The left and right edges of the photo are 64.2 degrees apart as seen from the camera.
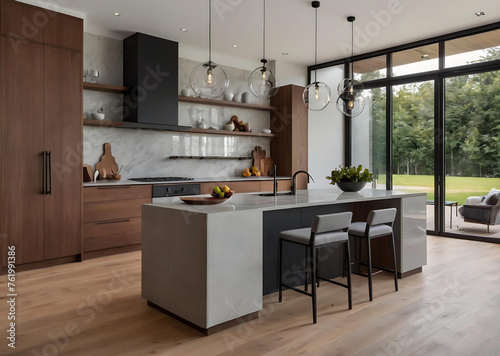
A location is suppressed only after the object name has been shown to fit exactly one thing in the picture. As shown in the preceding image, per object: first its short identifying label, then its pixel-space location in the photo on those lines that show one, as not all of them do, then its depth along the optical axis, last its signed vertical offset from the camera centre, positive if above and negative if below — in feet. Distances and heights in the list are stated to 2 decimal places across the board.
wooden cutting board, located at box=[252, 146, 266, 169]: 22.38 +1.25
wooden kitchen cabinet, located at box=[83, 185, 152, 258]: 14.66 -1.55
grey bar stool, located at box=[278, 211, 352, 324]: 8.84 -1.38
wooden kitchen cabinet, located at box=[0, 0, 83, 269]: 12.55 +1.39
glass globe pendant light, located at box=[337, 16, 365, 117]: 13.26 +2.72
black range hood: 16.69 +4.10
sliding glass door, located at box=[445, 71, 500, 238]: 17.56 +1.34
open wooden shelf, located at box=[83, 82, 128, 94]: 15.69 +3.67
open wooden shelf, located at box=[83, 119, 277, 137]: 16.05 +2.26
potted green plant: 12.90 -0.06
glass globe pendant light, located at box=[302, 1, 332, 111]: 12.13 +2.51
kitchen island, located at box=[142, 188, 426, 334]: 8.03 -1.72
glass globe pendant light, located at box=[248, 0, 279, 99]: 10.91 +2.61
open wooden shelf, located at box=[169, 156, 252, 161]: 19.10 +1.01
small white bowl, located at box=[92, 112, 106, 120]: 16.14 +2.49
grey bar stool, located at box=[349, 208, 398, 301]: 10.27 -1.37
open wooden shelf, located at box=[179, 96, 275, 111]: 18.86 +3.79
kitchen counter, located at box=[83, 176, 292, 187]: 14.90 -0.15
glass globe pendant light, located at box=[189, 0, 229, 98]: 9.93 +2.45
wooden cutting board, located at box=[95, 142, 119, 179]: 17.04 +0.53
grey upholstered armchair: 17.46 -1.44
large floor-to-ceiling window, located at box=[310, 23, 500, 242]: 17.69 +2.68
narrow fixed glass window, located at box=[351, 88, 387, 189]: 21.54 +2.35
